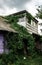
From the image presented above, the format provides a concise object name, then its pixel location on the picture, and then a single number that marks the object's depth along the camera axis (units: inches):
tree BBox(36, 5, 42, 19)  289.3
